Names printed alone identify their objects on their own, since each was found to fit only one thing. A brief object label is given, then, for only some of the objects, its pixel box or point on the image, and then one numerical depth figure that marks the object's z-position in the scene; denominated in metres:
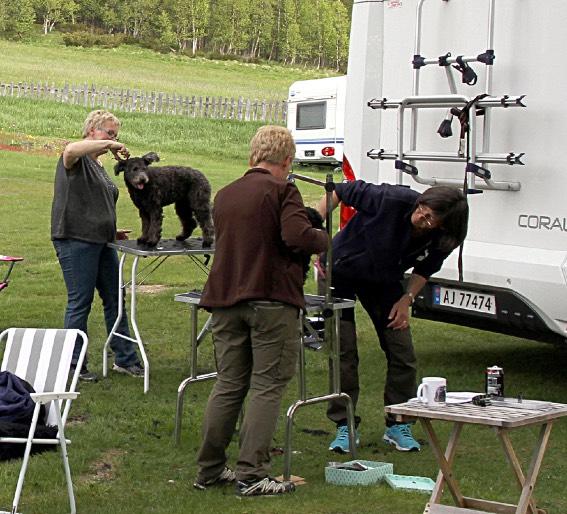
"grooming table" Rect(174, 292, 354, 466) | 9.53
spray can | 8.27
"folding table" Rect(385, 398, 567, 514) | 7.46
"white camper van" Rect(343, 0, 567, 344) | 11.07
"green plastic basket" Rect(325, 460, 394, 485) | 9.30
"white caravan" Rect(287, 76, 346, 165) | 46.27
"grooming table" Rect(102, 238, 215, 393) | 12.28
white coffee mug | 7.91
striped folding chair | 9.13
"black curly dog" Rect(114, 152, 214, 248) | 12.52
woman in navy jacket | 9.60
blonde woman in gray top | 12.08
